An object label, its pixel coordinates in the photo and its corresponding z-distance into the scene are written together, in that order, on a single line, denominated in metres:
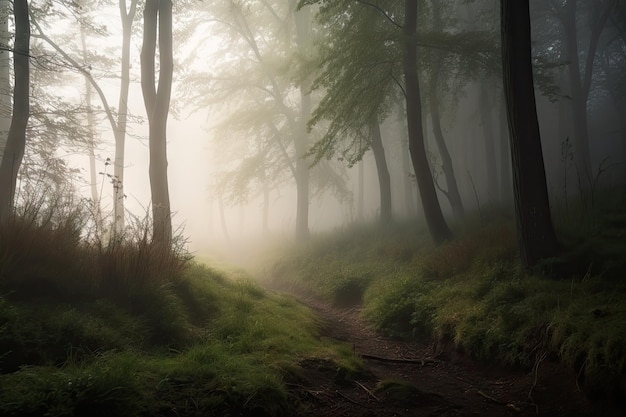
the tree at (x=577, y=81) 16.86
